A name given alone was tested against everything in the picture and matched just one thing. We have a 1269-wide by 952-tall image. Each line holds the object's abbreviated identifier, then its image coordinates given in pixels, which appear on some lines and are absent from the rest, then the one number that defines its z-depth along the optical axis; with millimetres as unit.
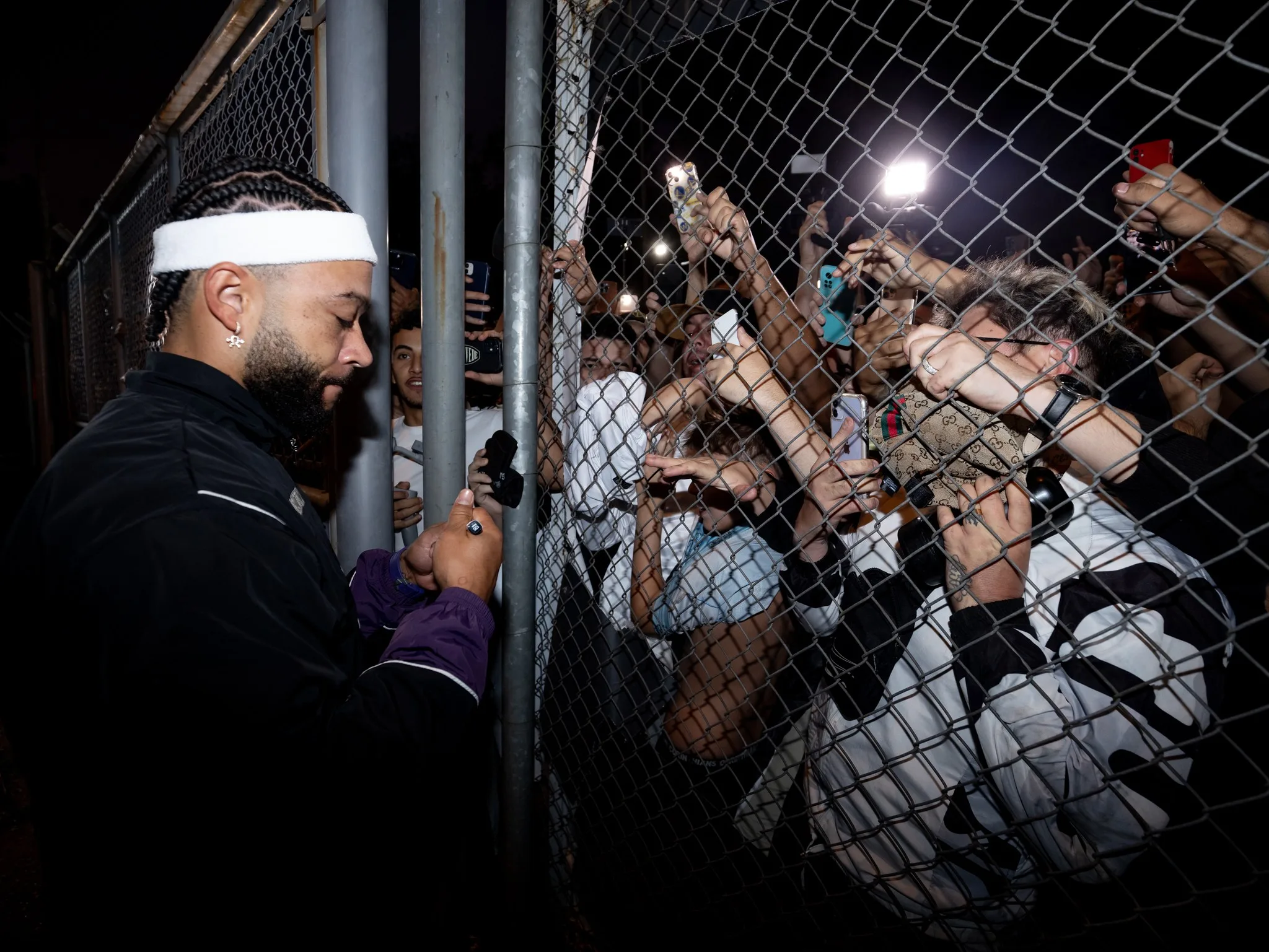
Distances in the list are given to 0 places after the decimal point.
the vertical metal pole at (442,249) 1724
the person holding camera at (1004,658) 1203
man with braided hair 1000
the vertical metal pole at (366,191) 1757
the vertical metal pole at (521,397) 1643
